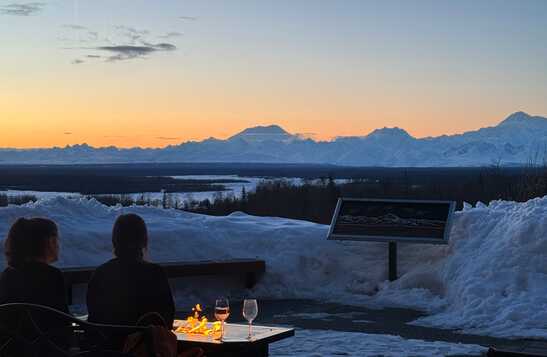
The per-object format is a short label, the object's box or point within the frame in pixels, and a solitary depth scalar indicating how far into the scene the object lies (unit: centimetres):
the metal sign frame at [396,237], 1263
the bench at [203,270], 1138
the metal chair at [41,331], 471
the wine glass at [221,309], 599
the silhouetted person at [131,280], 529
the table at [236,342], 607
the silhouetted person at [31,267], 514
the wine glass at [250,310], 610
